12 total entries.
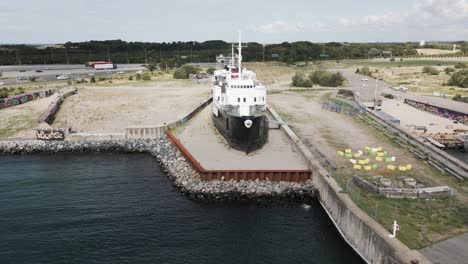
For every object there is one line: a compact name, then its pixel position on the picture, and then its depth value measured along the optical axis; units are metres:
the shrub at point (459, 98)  62.63
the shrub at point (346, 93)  72.31
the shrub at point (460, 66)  113.23
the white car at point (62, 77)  102.50
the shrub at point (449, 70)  105.38
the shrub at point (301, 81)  88.31
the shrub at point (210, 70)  112.66
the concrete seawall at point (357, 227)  17.88
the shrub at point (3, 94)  66.59
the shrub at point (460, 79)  80.62
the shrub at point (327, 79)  90.12
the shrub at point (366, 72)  112.88
